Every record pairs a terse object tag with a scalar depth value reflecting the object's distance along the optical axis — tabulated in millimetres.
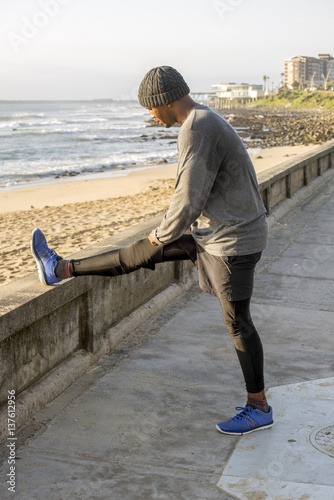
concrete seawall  3338
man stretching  2947
